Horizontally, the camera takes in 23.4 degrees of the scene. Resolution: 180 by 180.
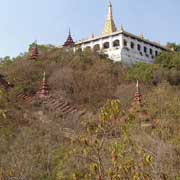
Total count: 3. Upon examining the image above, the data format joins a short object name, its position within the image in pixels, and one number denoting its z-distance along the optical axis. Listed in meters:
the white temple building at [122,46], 34.94
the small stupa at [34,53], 32.81
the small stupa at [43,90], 26.80
